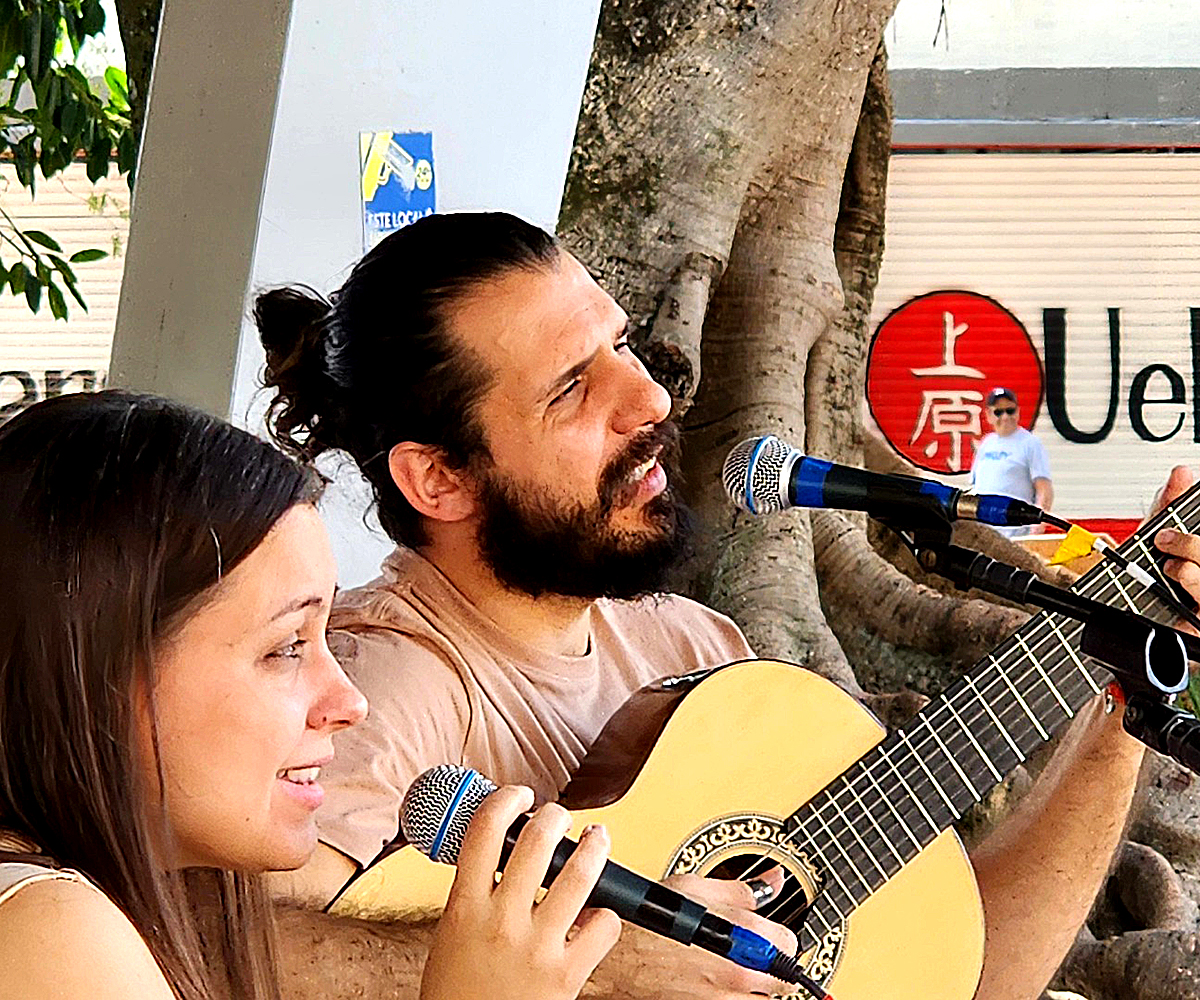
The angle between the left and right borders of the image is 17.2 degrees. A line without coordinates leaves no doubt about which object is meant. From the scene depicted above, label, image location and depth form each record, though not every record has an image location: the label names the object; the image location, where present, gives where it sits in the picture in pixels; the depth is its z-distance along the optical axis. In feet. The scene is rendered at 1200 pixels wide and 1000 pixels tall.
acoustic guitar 8.55
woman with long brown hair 7.03
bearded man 8.69
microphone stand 7.32
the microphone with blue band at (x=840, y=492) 7.77
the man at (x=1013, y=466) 29.35
